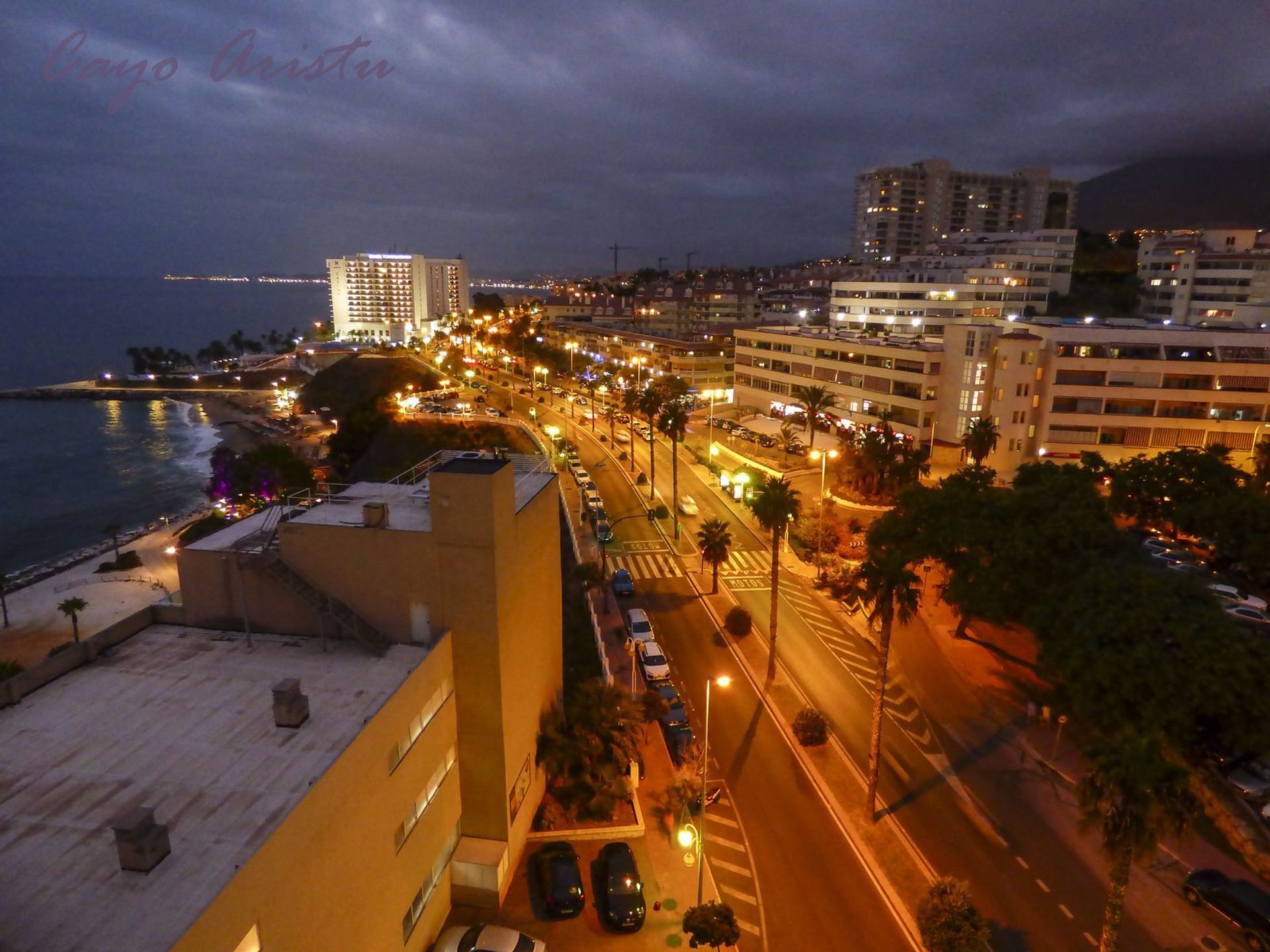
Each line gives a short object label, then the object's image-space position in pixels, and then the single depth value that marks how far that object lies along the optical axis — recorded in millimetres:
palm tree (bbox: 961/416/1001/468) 58594
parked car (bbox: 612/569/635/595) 44906
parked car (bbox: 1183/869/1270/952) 20016
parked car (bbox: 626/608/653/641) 38188
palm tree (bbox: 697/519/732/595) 42625
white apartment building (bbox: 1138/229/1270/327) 93875
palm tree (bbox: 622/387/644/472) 82000
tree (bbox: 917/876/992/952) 19578
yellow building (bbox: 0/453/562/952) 12664
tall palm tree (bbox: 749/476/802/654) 33250
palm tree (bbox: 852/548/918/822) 23281
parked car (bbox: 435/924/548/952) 19484
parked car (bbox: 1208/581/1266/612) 36438
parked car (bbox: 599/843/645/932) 20891
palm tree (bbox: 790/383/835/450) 65750
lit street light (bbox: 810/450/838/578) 47781
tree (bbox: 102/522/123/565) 68538
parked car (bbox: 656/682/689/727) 30750
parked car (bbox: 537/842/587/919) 21469
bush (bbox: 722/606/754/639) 38906
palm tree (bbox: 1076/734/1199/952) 15234
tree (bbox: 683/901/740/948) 19625
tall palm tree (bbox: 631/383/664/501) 62438
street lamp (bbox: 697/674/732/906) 20922
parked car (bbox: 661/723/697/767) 28703
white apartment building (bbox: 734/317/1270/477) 65562
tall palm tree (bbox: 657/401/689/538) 56625
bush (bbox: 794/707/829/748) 29297
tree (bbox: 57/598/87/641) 47312
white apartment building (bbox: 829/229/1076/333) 97812
